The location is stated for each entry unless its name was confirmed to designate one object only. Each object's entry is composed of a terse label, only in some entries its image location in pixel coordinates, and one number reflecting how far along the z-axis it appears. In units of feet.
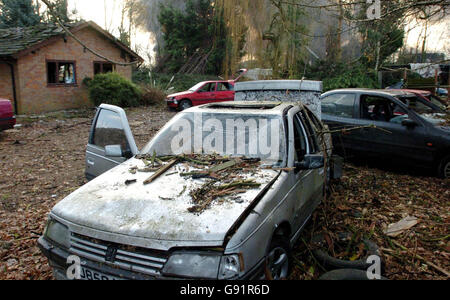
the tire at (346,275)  8.79
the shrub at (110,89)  53.52
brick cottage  48.70
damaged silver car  7.41
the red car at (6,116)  31.87
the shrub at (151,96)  61.57
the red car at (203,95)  53.96
